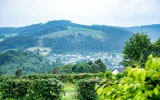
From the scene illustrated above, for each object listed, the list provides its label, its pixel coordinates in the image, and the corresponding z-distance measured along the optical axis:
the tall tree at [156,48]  43.81
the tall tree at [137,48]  44.03
